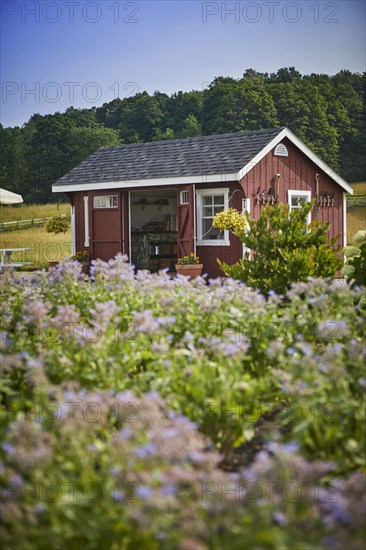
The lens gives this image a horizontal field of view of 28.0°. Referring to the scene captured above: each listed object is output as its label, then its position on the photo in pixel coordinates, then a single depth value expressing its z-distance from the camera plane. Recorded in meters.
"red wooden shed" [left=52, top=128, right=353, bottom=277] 16.86
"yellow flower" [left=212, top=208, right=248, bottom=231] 15.52
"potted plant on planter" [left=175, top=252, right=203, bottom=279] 16.11
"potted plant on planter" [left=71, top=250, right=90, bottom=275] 18.88
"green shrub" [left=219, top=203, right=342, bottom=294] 8.85
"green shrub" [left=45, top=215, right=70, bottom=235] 19.34
